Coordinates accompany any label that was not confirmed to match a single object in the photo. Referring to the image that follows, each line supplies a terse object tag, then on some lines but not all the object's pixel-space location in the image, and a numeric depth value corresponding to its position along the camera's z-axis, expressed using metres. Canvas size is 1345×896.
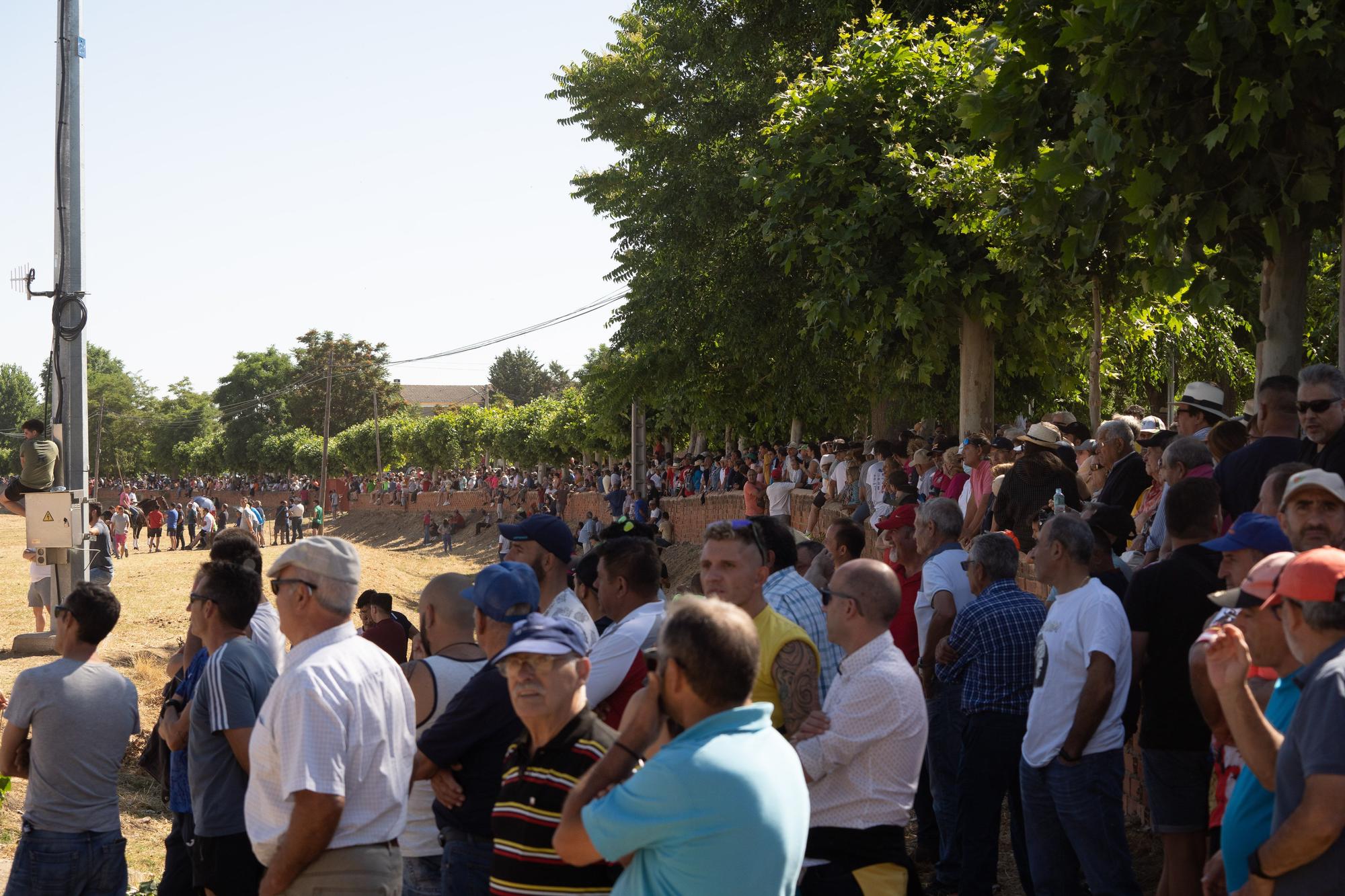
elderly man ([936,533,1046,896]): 6.16
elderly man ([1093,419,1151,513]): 8.56
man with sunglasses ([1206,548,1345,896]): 2.92
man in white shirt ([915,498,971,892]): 6.87
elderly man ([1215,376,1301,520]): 6.46
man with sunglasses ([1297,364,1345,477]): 5.89
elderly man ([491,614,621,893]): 3.31
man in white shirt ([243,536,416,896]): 3.71
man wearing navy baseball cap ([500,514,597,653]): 5.48
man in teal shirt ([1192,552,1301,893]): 3.23
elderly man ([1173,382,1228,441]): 8.30
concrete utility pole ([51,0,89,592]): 11.13
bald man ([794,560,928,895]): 4.41
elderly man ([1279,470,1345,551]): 4.46
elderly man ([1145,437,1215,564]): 6.78
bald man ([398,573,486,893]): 4.63
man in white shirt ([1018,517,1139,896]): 5.27
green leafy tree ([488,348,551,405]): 150.75
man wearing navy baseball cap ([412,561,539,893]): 4.12
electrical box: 10.84
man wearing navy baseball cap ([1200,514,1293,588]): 4.42
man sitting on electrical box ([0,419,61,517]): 10.84
